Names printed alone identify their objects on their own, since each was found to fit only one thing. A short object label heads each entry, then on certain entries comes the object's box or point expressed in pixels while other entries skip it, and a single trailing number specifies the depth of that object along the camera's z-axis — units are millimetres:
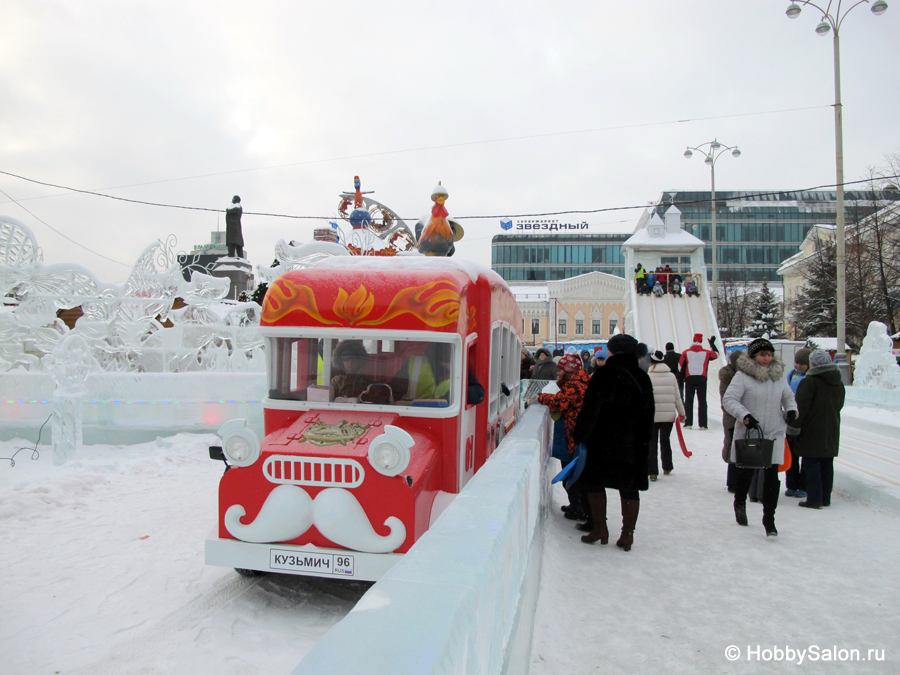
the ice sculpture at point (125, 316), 11227
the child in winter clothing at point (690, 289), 29484
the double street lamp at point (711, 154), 30469
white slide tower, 25516
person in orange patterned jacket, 6020
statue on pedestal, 30922
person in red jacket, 12406
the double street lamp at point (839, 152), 16500
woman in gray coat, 5547
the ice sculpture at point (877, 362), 12898
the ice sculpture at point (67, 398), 9102
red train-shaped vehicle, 4324
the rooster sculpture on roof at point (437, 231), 7383
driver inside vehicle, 5367
